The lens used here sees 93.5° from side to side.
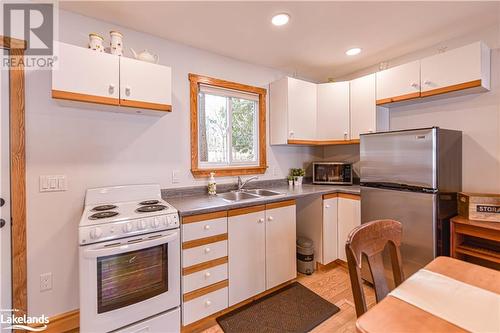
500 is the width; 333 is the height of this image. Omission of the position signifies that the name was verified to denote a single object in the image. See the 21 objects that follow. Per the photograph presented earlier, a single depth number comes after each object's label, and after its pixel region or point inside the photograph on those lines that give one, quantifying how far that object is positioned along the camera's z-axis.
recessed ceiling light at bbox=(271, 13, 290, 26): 1.87
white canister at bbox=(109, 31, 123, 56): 1.75
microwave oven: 2.97
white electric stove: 1.35
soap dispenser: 2.44
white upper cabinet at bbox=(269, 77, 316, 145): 2.75
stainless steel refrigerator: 1.87
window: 2.43
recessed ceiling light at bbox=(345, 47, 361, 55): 2.49
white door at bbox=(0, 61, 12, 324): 1.59
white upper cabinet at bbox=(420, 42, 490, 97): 1.93
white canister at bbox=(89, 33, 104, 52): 1.68
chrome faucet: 2.66
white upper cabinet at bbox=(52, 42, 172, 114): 1.55
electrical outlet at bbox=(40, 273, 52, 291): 1.72
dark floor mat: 1.82
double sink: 2.52
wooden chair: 0.95
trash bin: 2.59
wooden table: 0.70
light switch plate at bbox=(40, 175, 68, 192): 1.73
